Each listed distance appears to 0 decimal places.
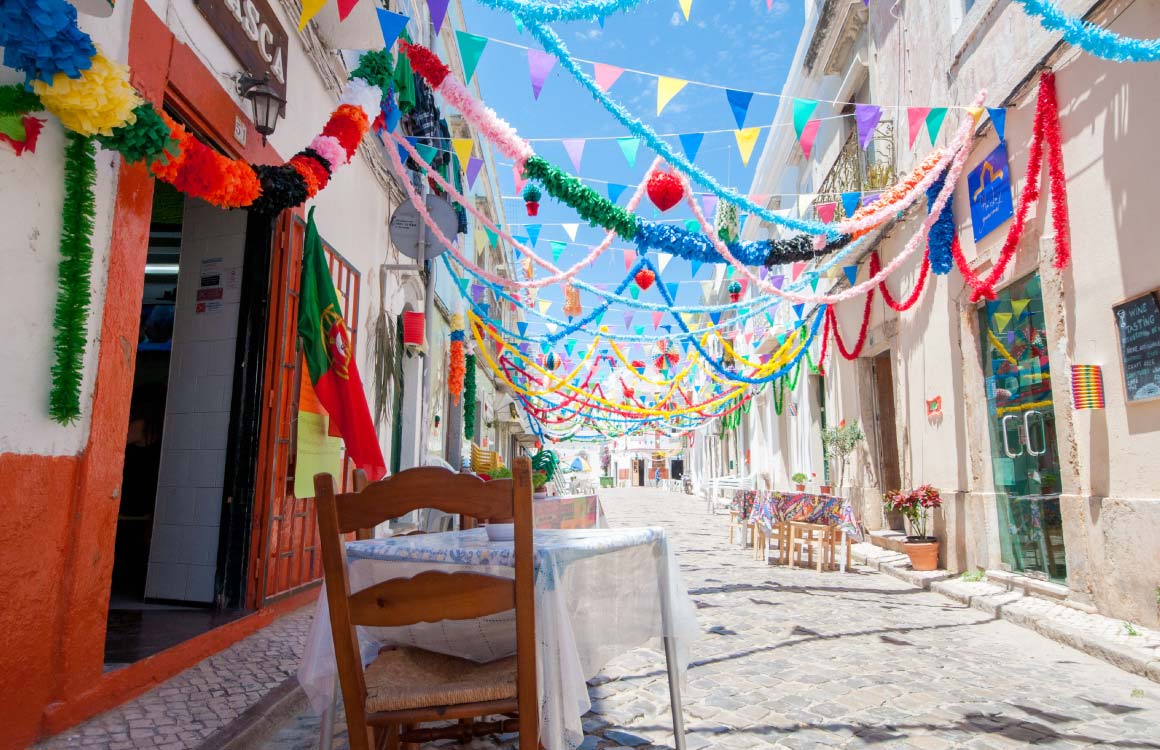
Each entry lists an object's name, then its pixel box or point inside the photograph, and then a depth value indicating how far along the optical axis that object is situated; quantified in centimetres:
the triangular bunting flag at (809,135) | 551
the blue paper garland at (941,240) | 687
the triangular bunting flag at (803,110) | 523
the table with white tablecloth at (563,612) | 177
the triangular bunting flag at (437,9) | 411
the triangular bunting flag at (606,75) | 476
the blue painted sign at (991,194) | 599
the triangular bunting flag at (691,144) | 558
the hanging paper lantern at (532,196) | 821
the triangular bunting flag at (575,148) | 626
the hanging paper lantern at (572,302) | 1577
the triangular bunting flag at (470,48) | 456
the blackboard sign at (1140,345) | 429
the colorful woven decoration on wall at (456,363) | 1121
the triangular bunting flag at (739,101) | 494
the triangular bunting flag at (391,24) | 425
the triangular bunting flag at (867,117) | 537
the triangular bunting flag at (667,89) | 501
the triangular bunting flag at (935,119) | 539
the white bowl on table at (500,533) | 225
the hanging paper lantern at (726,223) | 838
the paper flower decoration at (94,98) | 229
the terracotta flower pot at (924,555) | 716
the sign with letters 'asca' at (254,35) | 375
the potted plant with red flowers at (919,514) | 717
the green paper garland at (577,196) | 522
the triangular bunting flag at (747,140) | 565
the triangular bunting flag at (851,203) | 835
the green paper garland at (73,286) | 256
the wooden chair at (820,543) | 768
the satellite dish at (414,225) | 695
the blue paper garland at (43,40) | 206
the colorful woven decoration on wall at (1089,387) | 482
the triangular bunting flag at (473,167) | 692
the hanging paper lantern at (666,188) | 586
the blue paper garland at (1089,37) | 387
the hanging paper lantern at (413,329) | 784
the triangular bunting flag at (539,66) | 480
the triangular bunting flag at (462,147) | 610
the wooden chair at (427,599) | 170
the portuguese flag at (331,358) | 477
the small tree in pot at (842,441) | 1009
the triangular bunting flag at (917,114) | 546
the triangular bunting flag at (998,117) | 577
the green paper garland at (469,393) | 1258
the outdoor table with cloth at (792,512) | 750
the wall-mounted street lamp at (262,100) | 396
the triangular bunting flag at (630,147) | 600
